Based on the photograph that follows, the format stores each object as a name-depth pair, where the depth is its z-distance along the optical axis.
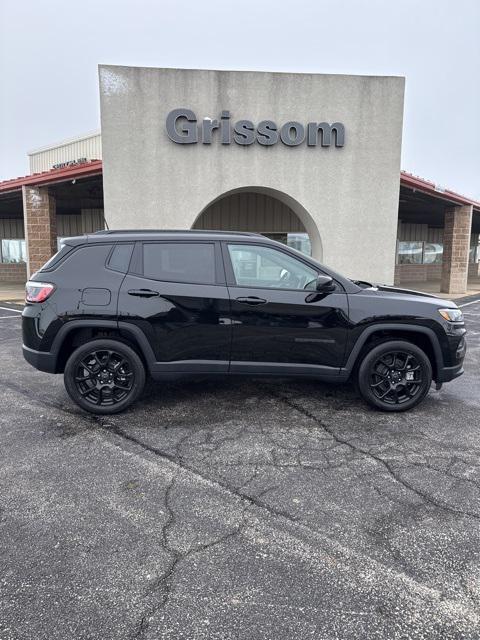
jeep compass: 4.51
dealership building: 10.91
